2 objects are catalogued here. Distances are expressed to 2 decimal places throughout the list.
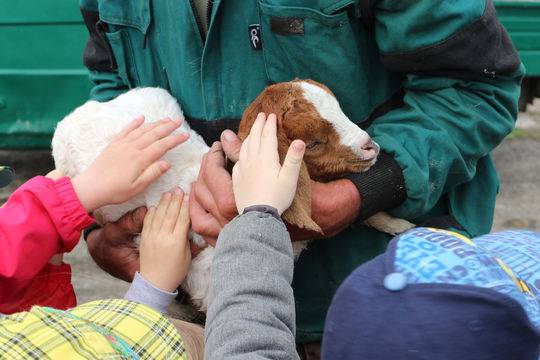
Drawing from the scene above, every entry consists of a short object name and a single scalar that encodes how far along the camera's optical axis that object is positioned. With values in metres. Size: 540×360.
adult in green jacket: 1.49
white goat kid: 1.58
